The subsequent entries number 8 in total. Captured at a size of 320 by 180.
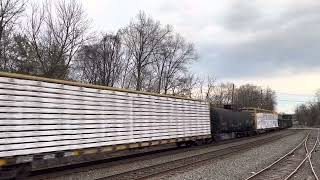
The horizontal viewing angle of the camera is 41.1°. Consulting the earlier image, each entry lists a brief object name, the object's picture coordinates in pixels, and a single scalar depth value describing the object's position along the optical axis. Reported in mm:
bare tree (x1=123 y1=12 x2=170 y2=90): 67938
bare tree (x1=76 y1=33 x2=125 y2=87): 62141
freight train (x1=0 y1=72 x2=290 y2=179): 12047
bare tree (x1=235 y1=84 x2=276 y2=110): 126250
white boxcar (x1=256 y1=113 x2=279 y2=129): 52256
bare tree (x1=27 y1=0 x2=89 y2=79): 37812
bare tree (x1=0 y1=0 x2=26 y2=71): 34456
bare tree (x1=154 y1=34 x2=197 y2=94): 72000
